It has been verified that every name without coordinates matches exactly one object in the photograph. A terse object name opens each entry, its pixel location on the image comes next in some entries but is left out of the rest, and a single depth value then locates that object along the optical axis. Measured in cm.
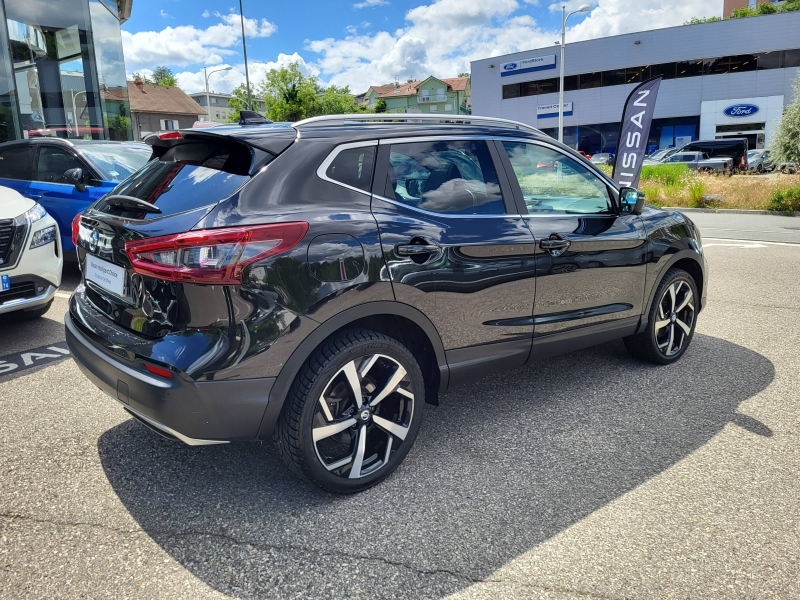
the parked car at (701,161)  3139
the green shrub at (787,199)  1667
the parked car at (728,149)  3344
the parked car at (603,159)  3662
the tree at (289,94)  5372
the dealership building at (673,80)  4475
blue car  713
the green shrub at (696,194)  1855
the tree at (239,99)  6192
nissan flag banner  952
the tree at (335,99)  8944
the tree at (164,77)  11138
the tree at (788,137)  2905
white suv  496
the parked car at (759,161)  3503
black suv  248
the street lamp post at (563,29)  4057
